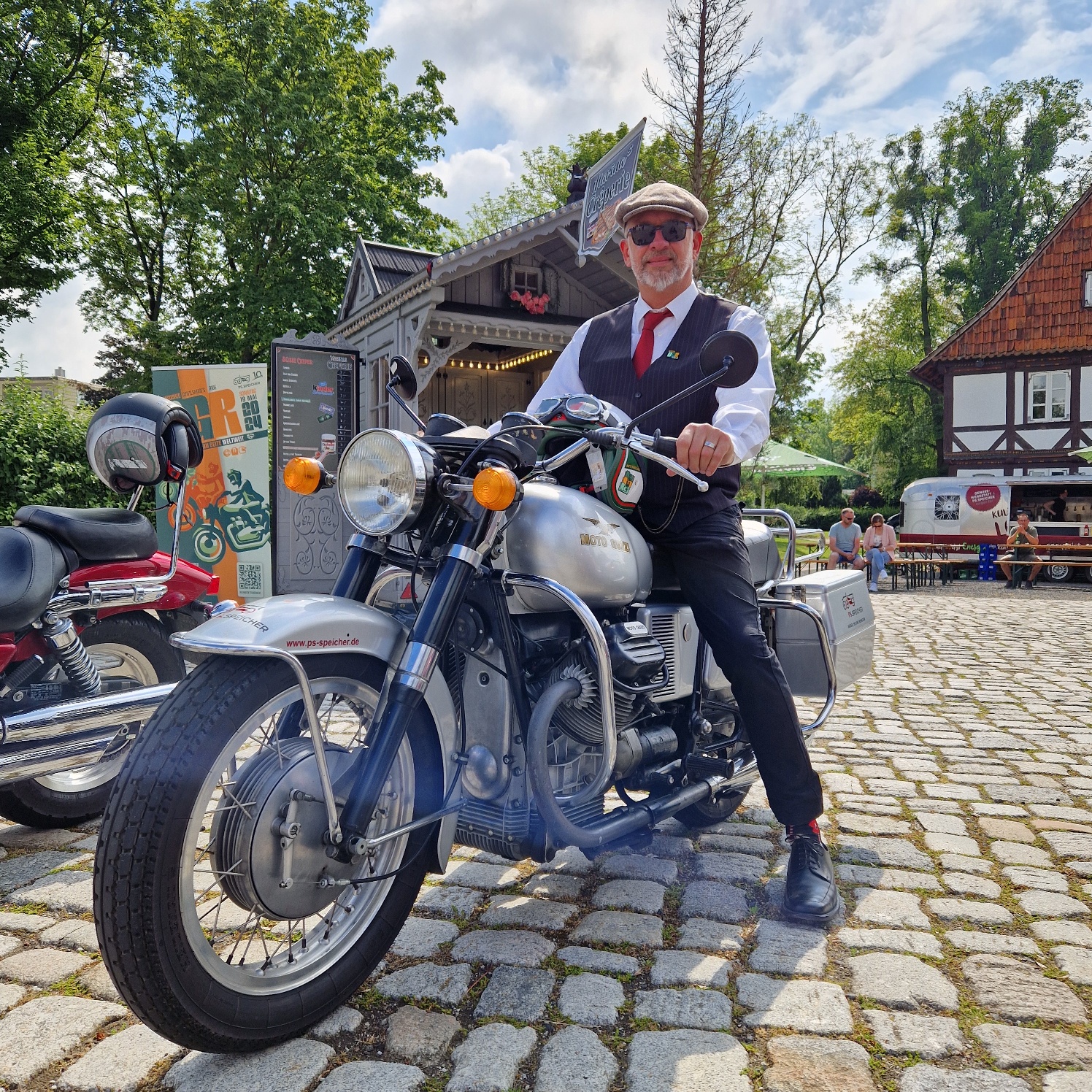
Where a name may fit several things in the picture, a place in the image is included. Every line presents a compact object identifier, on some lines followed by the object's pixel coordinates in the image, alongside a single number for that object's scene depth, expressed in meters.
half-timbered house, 28.62
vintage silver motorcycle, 1.78
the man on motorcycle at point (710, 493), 2.72
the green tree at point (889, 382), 39.91
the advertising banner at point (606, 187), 10.49
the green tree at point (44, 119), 18.55
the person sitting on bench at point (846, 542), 16.77
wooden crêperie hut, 10.48
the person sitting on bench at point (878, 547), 17.55
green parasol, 22.70
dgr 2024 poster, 8.66
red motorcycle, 2.89
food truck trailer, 22.02
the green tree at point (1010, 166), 37.62
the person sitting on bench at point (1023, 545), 18.30
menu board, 9.90
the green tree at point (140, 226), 23.69
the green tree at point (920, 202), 38.97
